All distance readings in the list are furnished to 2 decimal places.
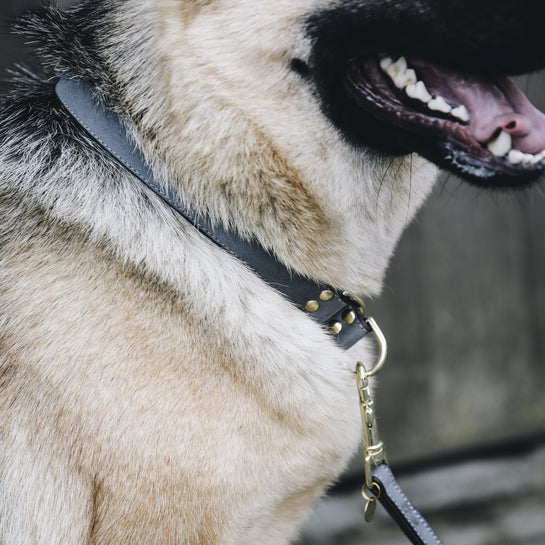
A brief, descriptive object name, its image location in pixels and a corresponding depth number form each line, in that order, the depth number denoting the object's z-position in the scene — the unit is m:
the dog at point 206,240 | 1.07
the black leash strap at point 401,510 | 1.09
